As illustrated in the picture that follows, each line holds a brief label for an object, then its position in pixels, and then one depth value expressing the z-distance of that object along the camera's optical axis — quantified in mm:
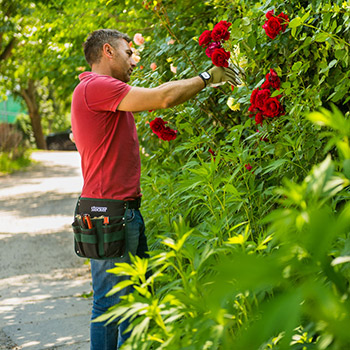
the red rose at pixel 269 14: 3576
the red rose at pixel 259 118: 3667
